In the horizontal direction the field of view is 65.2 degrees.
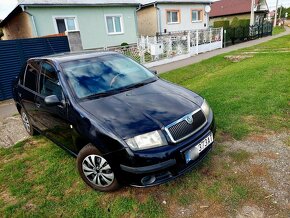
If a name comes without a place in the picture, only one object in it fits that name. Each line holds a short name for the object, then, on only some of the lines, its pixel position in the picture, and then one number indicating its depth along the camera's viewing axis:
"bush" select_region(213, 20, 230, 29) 23.66
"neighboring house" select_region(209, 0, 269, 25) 37.00
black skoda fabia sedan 2.40
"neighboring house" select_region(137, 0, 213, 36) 19.36
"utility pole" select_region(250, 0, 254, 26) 21.82
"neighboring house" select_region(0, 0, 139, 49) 13.45
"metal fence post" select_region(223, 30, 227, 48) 17.58
